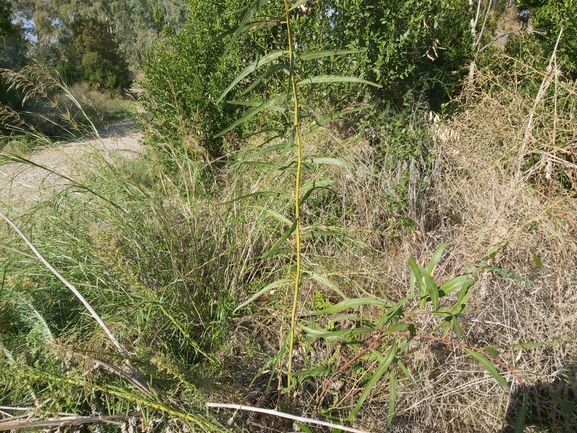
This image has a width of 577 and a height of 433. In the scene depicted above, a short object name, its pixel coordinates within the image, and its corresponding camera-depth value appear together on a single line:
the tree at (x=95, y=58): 15.98
